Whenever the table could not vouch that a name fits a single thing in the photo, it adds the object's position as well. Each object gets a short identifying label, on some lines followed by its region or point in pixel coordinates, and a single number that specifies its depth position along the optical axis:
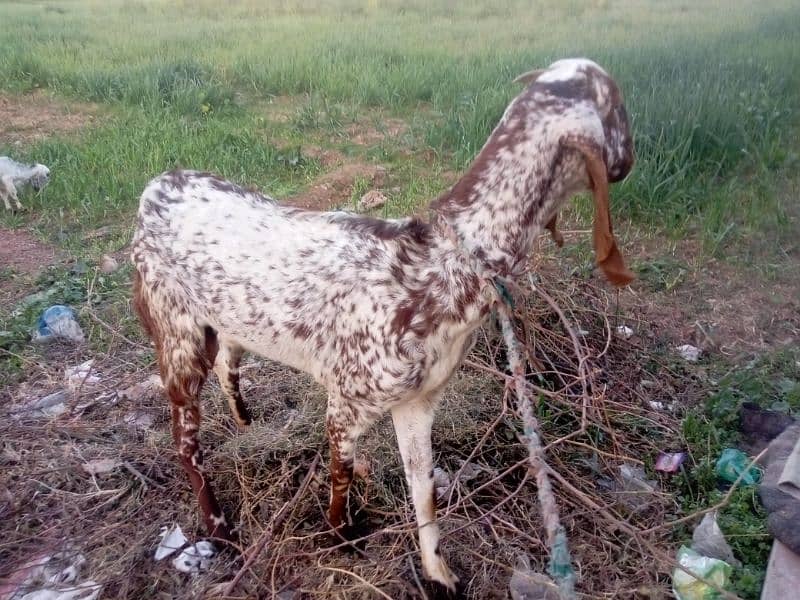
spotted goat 2.16
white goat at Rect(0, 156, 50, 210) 5.85
